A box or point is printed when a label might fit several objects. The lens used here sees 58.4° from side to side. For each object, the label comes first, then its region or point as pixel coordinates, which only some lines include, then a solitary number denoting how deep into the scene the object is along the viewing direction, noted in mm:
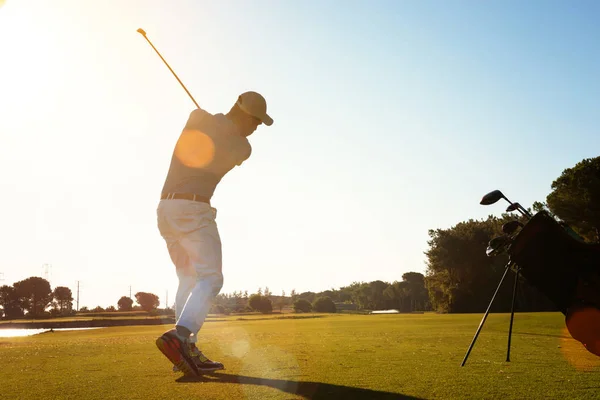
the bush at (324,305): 131875
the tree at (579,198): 53969
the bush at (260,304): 120500
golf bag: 4652
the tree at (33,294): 134875
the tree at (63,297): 147000
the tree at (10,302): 133375
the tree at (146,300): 167125
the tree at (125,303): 165875
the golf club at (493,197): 6082
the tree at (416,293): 162150
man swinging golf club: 6105
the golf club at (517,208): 5477
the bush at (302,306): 133875
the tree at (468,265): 77812
